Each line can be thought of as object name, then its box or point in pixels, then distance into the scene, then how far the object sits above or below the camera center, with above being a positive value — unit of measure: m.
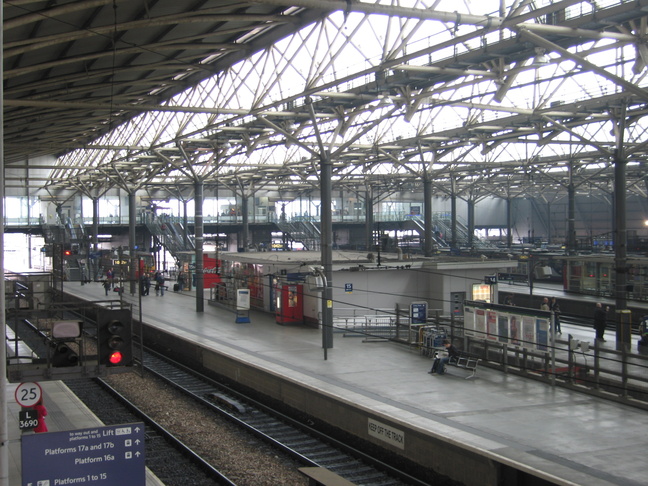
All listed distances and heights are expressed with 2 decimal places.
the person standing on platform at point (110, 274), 40.79 -1.63
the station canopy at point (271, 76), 12.35 +4.56
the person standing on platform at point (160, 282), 34.84 -1.89
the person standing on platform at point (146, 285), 37.29 -2.14
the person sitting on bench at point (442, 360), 16.58 -2.96
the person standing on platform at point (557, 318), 21.83 -2.63
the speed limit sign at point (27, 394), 10.25 -2.25
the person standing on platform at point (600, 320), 20.44 -2.49
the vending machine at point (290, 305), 25.53 -2.35
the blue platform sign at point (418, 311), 20.89 -2.15
